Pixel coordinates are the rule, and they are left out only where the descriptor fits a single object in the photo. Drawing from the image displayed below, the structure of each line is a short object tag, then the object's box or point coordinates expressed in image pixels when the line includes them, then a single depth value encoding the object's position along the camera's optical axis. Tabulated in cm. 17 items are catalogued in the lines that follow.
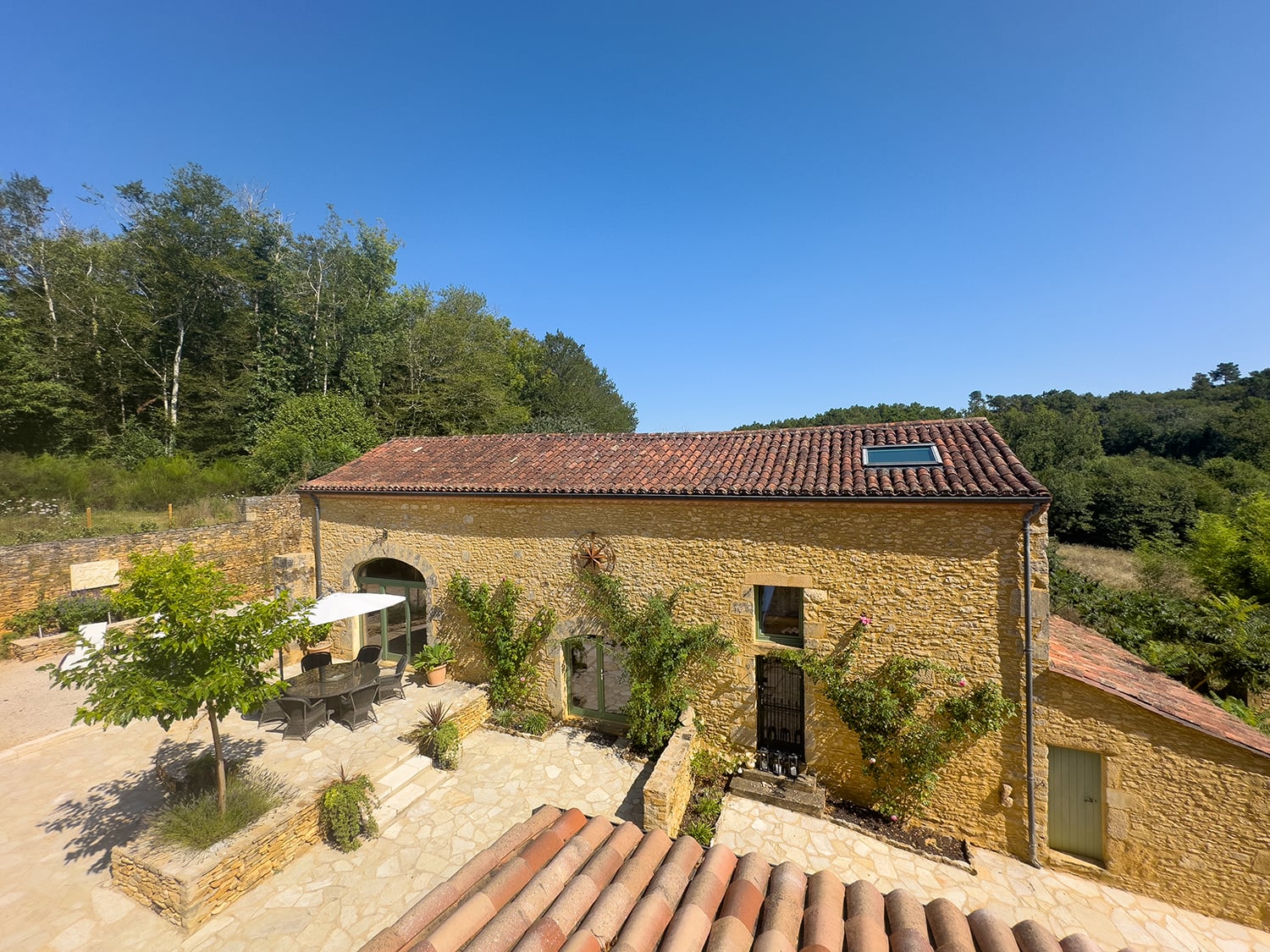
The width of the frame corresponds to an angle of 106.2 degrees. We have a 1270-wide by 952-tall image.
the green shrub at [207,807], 586
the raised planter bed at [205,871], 529
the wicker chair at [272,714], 905
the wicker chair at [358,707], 898
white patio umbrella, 956
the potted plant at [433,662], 1075
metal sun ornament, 959
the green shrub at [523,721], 955
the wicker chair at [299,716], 856
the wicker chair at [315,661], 1026
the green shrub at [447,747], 823
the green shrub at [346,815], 654
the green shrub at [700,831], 722
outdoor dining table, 911
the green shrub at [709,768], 868
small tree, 531
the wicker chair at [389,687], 989
